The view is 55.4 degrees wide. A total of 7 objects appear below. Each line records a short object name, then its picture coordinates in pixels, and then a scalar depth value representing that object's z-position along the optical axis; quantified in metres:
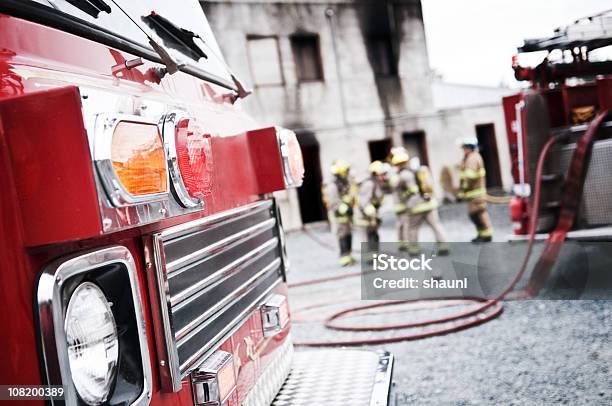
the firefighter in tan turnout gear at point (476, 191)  8.78
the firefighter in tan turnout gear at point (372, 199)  9.84
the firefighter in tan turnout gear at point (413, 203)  8.46
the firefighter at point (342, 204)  9.56
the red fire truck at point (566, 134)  5.23
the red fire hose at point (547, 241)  4.90
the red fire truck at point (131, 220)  0.90
